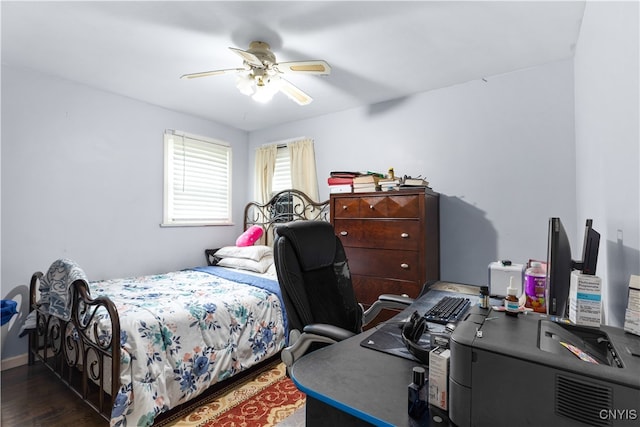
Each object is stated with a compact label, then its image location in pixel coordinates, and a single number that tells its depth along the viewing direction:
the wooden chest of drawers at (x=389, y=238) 2.54
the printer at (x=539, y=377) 0.57
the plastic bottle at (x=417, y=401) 0.75
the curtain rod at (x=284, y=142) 4.02
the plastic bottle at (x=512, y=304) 0.94
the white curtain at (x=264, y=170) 4.24
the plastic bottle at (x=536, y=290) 1.50
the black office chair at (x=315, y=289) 1.38
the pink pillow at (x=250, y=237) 3.98
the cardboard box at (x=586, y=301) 0.91
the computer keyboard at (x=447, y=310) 1.48
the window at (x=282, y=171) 4.16
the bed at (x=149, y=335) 1.83
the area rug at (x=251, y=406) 2.01
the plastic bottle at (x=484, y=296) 1.10
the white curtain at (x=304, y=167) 3.83
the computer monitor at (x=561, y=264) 1.05
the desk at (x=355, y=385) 0.78
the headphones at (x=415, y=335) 1.03
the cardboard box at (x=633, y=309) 0.80
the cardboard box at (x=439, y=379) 0.78
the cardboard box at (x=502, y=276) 1.85
